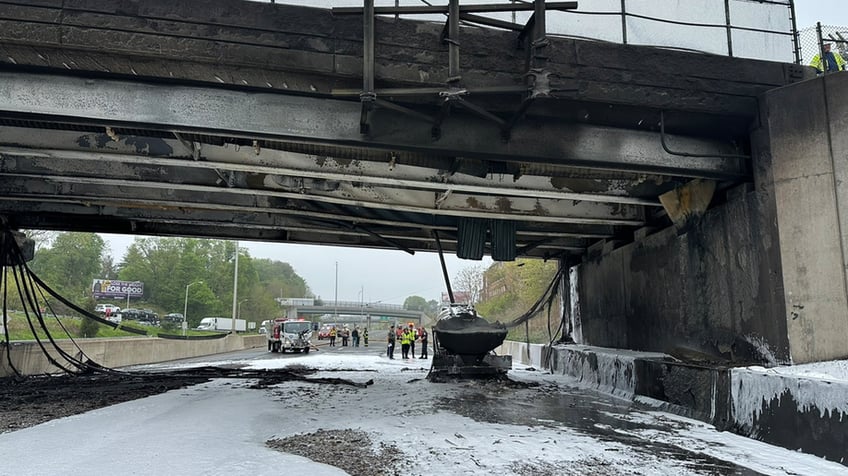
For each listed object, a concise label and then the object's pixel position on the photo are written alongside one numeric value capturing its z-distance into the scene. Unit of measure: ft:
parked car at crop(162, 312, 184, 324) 212.68
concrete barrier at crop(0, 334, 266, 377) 45.44
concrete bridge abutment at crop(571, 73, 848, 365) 22.24
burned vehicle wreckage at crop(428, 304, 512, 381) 42.04
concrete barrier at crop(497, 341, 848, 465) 18.39
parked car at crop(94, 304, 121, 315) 164.25
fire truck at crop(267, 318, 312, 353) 98.73
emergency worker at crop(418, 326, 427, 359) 81.59
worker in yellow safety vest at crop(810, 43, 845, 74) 27.50
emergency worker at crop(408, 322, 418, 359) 81.05
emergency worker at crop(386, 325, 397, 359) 81.50
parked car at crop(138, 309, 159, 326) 184.83
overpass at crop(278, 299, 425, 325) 331.16
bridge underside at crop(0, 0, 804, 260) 21.98
